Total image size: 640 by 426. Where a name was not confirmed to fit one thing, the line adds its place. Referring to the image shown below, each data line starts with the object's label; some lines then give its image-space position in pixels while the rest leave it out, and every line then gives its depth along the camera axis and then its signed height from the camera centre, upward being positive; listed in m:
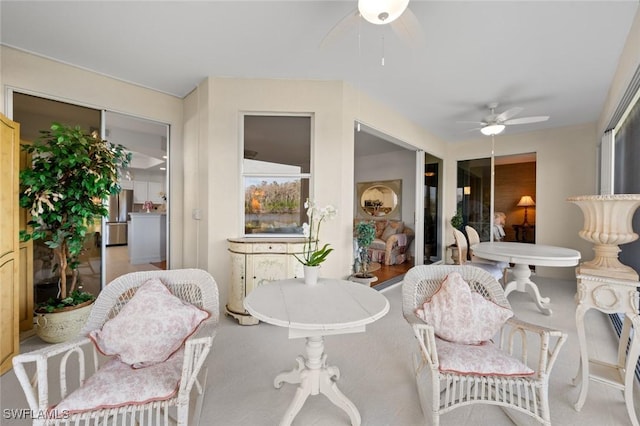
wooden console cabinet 2.79 -0.55
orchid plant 1.78 -0.03
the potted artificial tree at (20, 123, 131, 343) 2.36 +0.11
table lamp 5.77 +0.21
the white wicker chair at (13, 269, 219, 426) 1.11 -0.65
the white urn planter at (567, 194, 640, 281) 1.63 -0.11
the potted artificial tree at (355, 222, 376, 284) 3.80 -0.43
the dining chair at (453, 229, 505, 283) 3.45 -0.69
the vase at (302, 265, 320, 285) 1.80 -0.42
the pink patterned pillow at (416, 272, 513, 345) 1.62 -0.62
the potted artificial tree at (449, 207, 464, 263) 5.58 -0.26
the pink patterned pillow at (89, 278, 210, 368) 1.40 -0.63
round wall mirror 6.50 +0.33
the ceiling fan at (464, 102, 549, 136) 3.51 +1.24
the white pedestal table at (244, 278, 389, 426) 1.27 -0.51
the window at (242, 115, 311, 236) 3.22 +0.47
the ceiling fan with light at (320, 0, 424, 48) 1.50 +1.20
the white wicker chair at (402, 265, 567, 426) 1.36 -0.81
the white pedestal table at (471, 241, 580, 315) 2.73 -0.46
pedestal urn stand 1.59 -0.41
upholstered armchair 5.61 -0.68
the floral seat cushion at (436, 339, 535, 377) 1.39 -0.79
